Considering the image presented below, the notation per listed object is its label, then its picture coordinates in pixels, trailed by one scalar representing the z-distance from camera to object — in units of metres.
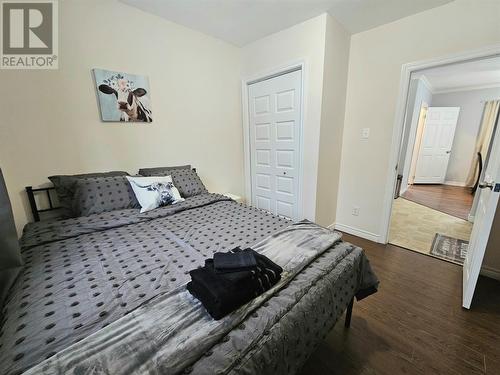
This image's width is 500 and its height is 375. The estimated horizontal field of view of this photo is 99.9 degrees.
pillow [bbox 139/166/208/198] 2.19
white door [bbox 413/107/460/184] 5.24
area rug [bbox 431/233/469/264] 2.21
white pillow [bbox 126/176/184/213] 1.83
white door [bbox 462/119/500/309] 1.36
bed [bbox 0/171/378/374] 0.64
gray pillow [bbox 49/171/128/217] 1.72
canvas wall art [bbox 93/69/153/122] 1.96
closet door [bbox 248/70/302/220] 2.58
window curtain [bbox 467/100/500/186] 4.60
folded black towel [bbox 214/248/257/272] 0.86
